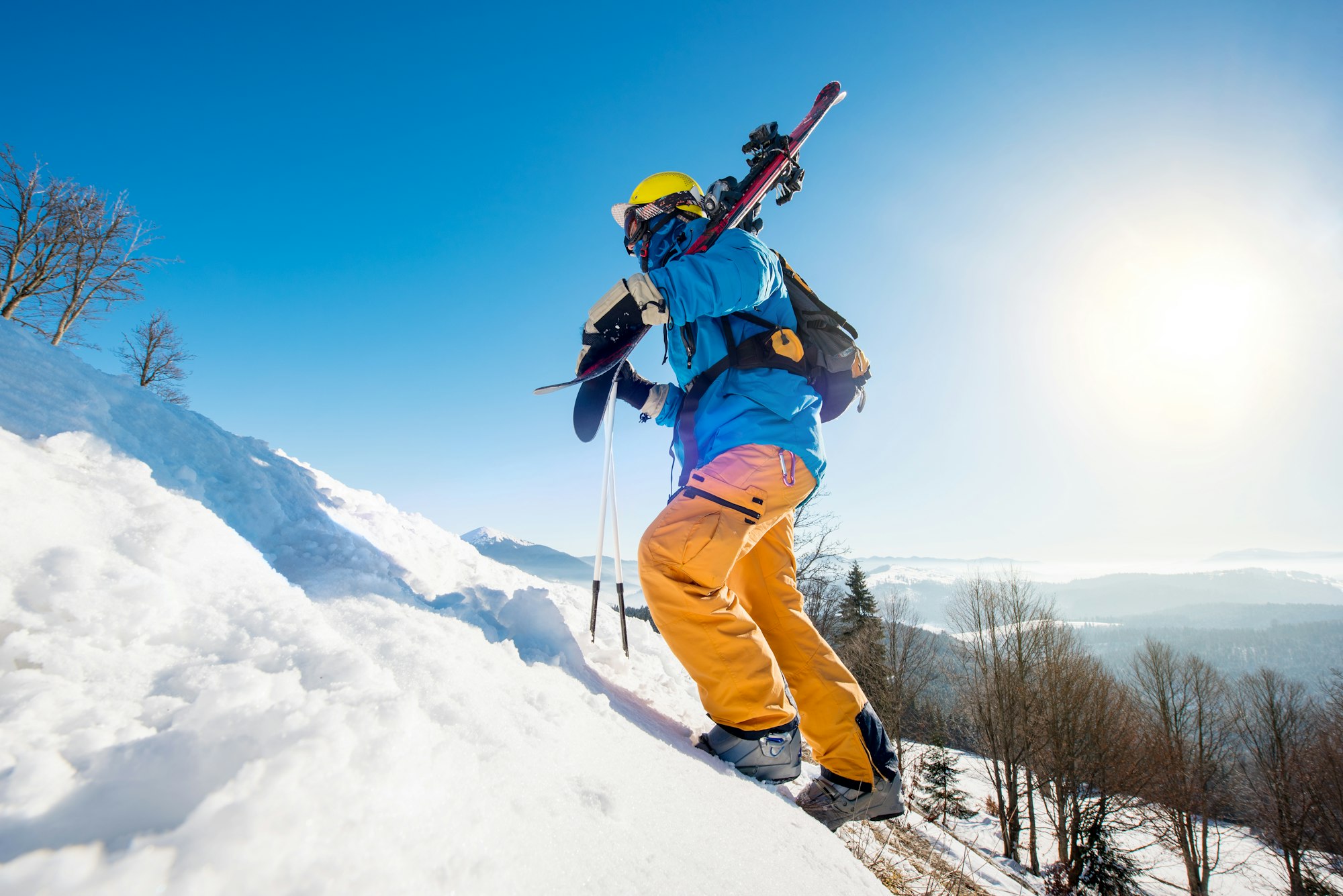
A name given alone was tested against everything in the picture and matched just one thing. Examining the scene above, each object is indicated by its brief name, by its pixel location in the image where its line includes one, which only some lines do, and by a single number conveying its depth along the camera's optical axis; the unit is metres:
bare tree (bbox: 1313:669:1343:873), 20.66
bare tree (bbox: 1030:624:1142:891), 19.45
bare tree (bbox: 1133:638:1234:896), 21.48
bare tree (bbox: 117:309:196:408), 18.06
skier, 1.94
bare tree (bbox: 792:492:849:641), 15.61
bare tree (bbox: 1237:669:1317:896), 21.75
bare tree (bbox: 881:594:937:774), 20.72
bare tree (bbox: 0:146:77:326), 11.42
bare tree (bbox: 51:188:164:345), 11.98
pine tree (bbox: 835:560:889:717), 19.91
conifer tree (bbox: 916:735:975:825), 23.05
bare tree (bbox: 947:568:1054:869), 20.66
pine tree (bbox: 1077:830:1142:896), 18.14
